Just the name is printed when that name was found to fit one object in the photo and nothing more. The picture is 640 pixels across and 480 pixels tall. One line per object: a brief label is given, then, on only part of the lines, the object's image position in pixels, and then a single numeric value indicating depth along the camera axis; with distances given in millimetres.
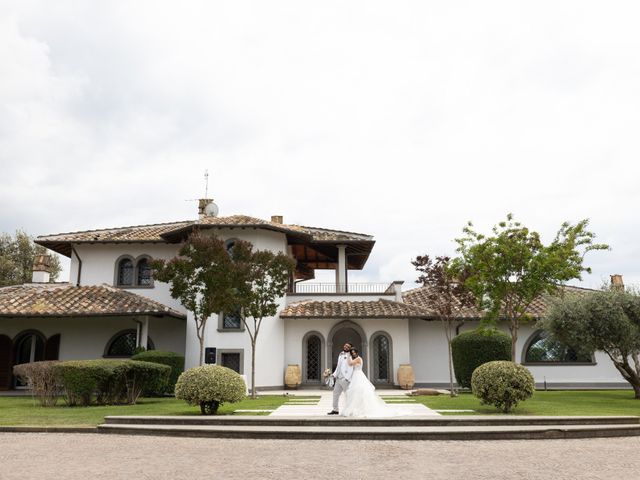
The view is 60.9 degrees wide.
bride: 12133
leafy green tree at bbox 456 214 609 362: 19531
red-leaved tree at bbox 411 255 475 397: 19328
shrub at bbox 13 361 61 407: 15203
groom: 12547
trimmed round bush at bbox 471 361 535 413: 12664
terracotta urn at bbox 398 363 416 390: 22750
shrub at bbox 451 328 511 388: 19125
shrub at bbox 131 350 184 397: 19375
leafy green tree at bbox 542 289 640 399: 17203
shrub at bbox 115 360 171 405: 15812
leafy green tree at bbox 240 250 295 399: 18250
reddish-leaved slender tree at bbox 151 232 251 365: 17688
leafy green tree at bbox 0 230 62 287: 39544
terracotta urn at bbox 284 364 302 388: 22656
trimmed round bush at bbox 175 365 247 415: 12242
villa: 22344
